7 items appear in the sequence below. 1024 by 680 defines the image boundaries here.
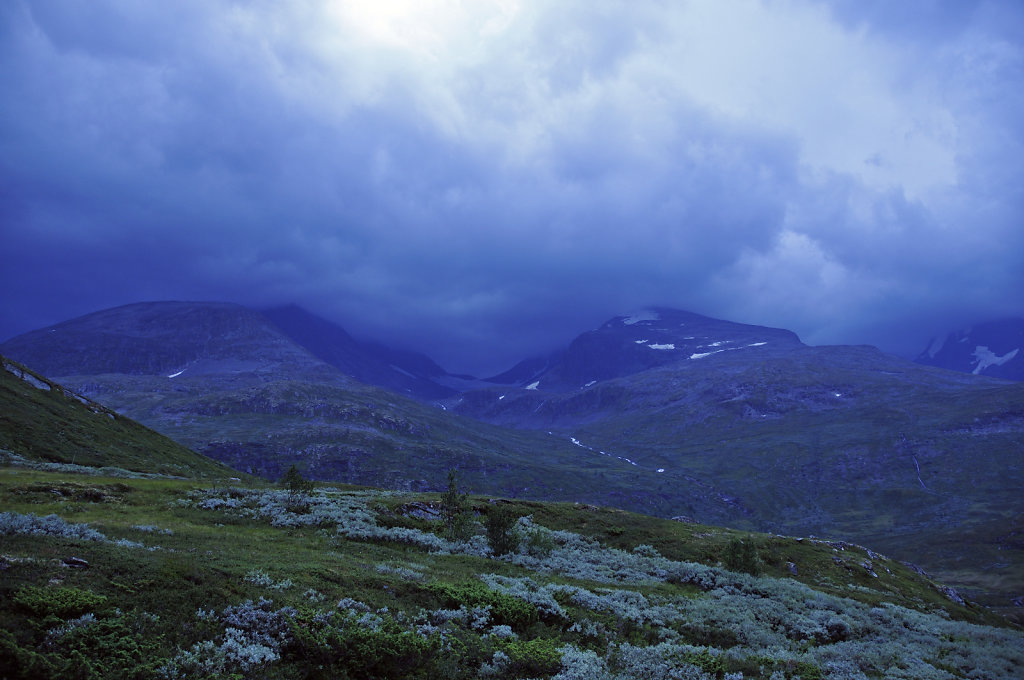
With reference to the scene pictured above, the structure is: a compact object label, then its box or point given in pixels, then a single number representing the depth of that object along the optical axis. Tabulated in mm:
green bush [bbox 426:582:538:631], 21562
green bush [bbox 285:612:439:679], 15438
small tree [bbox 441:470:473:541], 40969
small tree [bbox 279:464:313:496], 51447
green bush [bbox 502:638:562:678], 17703
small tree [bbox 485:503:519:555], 36812
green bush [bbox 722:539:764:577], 40438
